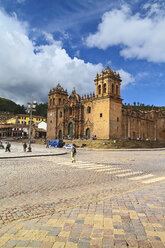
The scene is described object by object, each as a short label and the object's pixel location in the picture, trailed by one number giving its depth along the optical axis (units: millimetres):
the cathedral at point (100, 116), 38719
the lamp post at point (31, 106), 21241
